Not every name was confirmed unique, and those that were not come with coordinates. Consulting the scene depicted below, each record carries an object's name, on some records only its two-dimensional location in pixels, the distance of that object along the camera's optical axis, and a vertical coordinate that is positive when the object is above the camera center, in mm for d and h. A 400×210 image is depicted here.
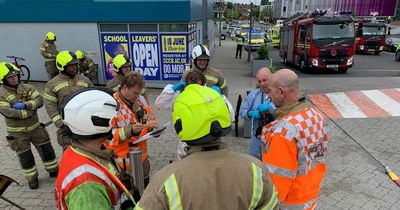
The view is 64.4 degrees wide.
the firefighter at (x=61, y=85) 4660 -932
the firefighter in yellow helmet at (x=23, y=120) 4625 -1467
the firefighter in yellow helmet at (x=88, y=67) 10608 -1581
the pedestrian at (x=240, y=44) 22572 -1825
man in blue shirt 3770 -1141
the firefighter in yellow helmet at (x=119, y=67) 5153 -768
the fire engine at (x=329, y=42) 15992 -1190
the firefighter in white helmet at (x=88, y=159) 1591 -745
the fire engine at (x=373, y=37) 24969 -1512
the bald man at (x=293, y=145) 2316 -921
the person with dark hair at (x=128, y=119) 3391 -1095
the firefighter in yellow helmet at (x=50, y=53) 10656 -1102
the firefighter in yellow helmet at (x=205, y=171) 1438 -695
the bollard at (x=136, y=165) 2697 -1207
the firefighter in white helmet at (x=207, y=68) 4934 -769
